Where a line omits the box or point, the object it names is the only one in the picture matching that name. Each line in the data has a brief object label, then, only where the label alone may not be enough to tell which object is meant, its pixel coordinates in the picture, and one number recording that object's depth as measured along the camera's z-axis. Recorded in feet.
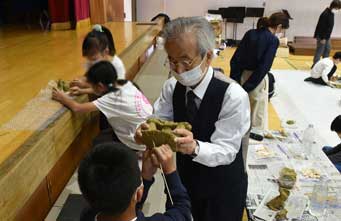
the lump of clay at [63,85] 6.28
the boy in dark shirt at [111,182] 2.65
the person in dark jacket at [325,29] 21.04
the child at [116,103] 5.69
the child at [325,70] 18.03
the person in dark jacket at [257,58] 10.60
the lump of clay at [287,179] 6.96
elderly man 3.62
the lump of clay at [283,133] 9.82
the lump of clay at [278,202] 6.49
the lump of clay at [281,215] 6.23
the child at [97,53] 5.63
